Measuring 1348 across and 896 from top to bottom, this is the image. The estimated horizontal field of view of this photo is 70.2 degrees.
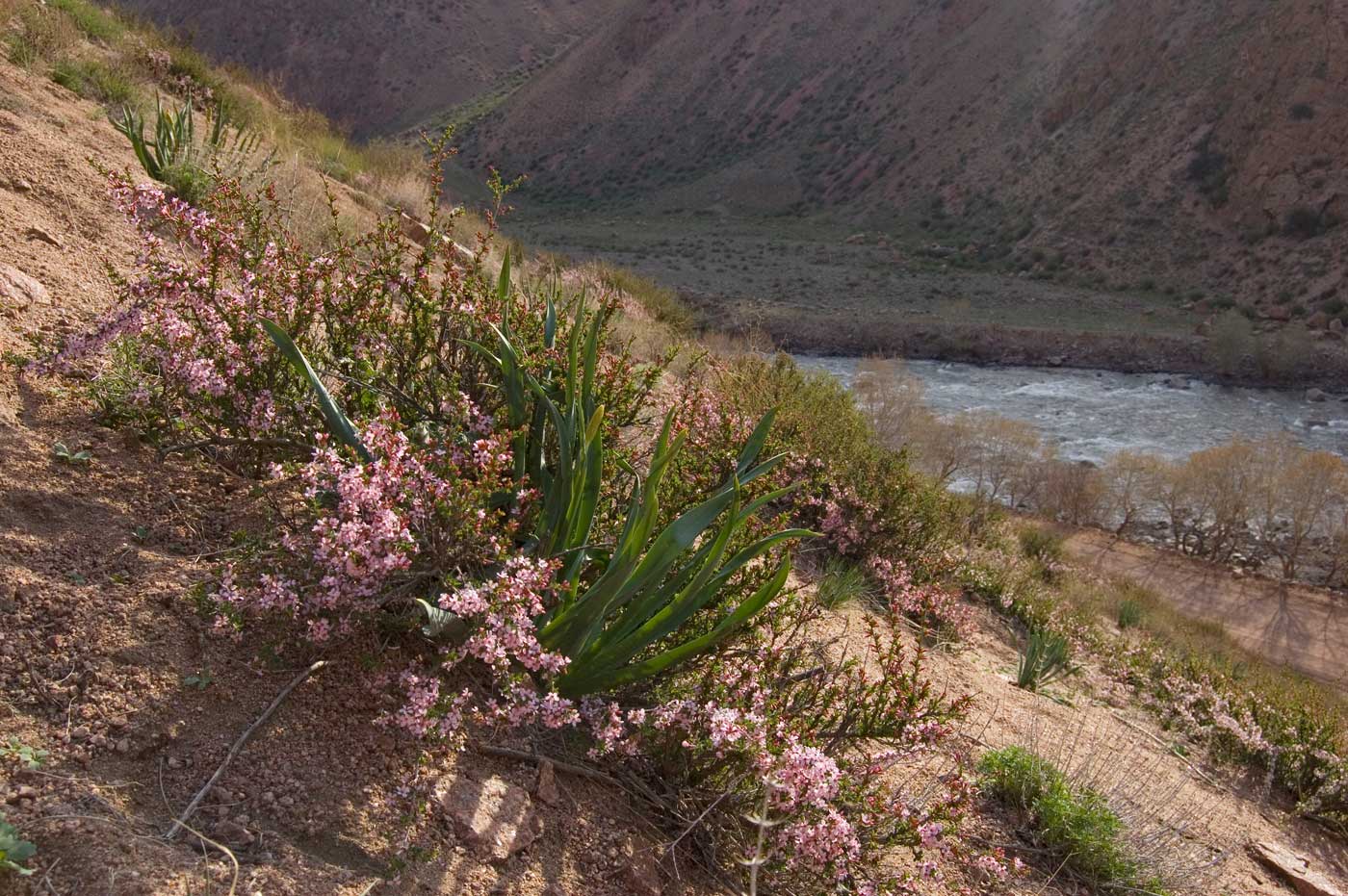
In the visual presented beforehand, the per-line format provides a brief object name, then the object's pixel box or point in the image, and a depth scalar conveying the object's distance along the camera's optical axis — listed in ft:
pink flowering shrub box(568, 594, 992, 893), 8.13
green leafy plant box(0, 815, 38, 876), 5.57
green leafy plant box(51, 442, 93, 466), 9.69
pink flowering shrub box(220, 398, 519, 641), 7.53
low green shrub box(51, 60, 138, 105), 23.90
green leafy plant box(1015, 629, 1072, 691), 18.03
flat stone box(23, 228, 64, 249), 13.60
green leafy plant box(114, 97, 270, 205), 20.11
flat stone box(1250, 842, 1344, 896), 14.39
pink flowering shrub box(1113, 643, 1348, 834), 19.57
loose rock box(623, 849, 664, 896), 8.07
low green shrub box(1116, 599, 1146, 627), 35.40
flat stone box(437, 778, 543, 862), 7.64
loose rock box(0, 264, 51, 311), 11.89
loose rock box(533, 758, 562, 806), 8.38
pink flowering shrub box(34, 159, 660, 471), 10.03
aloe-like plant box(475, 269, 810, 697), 8.60
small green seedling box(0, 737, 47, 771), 6.59
